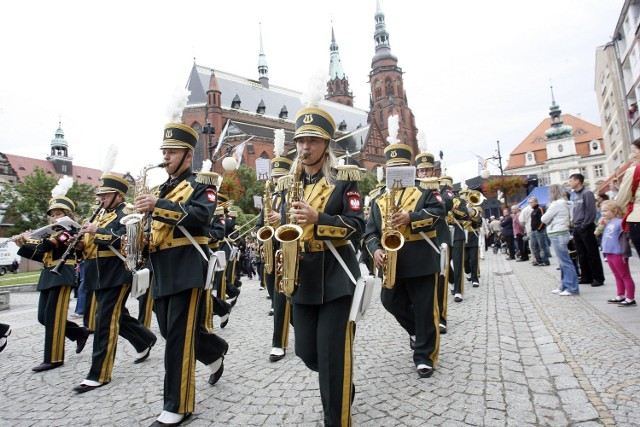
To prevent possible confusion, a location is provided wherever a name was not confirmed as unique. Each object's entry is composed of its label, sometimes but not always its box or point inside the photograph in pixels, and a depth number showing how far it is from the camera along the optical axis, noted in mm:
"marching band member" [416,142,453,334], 4928
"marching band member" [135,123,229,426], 3457
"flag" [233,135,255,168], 30028
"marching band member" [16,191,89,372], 5406
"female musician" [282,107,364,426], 2938
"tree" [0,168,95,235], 49938
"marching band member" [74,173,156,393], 4602
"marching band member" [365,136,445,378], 4270
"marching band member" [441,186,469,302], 8508
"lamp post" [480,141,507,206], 31722
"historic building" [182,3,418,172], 63656
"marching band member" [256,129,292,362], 4551
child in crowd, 6379
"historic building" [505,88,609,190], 74250
